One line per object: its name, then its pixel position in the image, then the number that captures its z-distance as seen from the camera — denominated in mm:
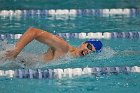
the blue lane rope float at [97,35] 11598
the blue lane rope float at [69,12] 14831
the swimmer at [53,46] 7639
